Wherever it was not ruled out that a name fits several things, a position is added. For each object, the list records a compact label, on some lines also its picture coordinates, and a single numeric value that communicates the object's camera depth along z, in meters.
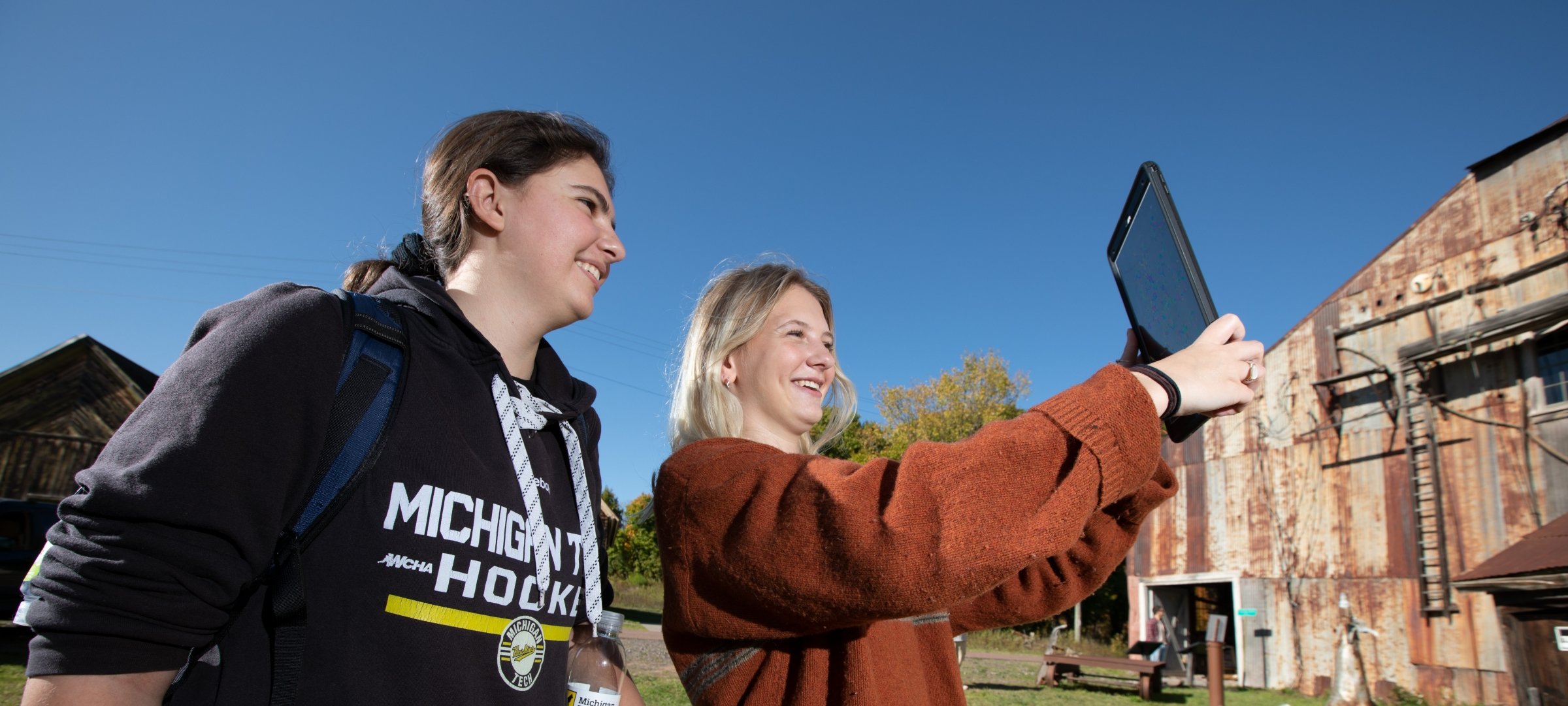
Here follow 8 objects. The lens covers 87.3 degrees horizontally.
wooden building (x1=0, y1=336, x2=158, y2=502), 14.16
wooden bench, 15.16
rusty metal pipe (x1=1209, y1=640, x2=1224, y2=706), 9.66
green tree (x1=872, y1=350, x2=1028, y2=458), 41.44
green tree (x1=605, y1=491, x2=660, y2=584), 43.50
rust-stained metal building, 13.82
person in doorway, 20.12
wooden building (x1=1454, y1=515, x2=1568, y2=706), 6.65
